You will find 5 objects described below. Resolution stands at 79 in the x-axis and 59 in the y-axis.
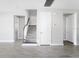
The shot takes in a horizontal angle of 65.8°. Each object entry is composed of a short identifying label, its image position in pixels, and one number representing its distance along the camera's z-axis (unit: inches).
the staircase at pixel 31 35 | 189.8
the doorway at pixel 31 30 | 189.8
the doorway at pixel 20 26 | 263.8
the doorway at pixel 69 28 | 193.5
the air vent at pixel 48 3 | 137.0
